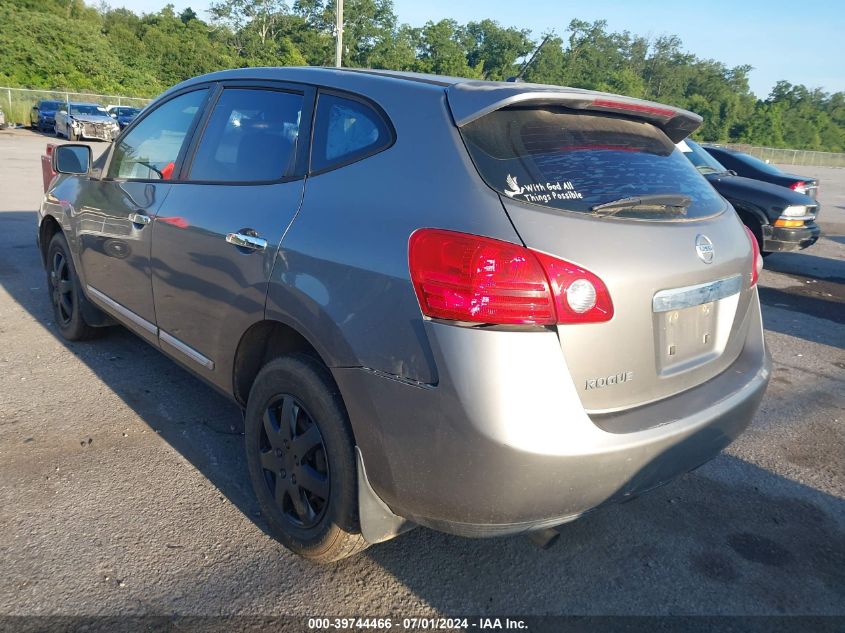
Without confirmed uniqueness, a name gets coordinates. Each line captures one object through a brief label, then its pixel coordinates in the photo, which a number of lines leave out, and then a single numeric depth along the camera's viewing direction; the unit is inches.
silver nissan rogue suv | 76.5
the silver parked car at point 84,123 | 1100.5
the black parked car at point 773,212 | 343.6
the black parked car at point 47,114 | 1241.4
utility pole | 821.2
